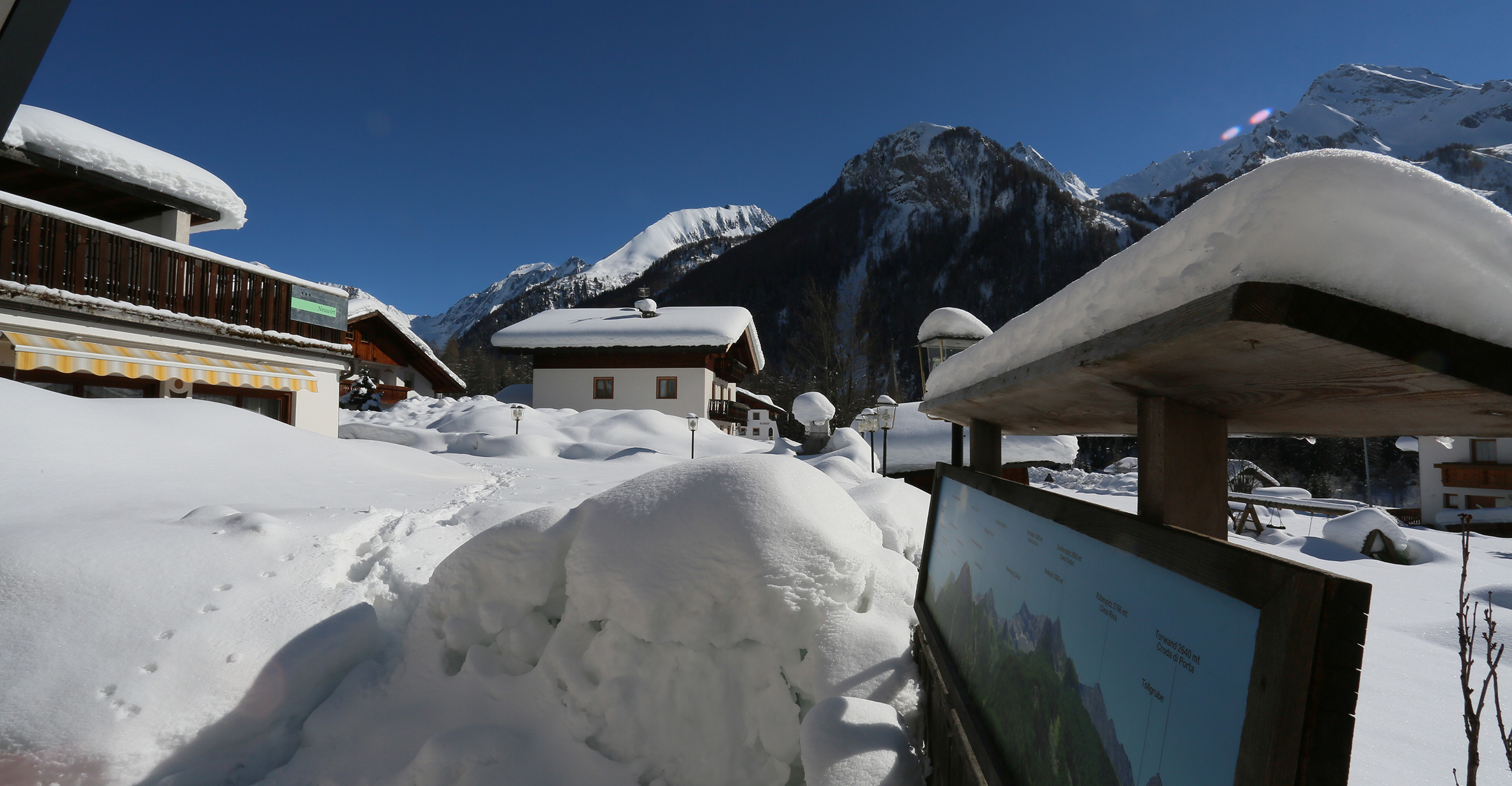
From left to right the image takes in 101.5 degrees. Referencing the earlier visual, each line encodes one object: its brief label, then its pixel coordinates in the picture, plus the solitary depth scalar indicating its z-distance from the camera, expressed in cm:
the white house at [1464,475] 2214
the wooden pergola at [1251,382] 78
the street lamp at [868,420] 1290
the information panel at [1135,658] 82
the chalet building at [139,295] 749
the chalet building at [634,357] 2467
